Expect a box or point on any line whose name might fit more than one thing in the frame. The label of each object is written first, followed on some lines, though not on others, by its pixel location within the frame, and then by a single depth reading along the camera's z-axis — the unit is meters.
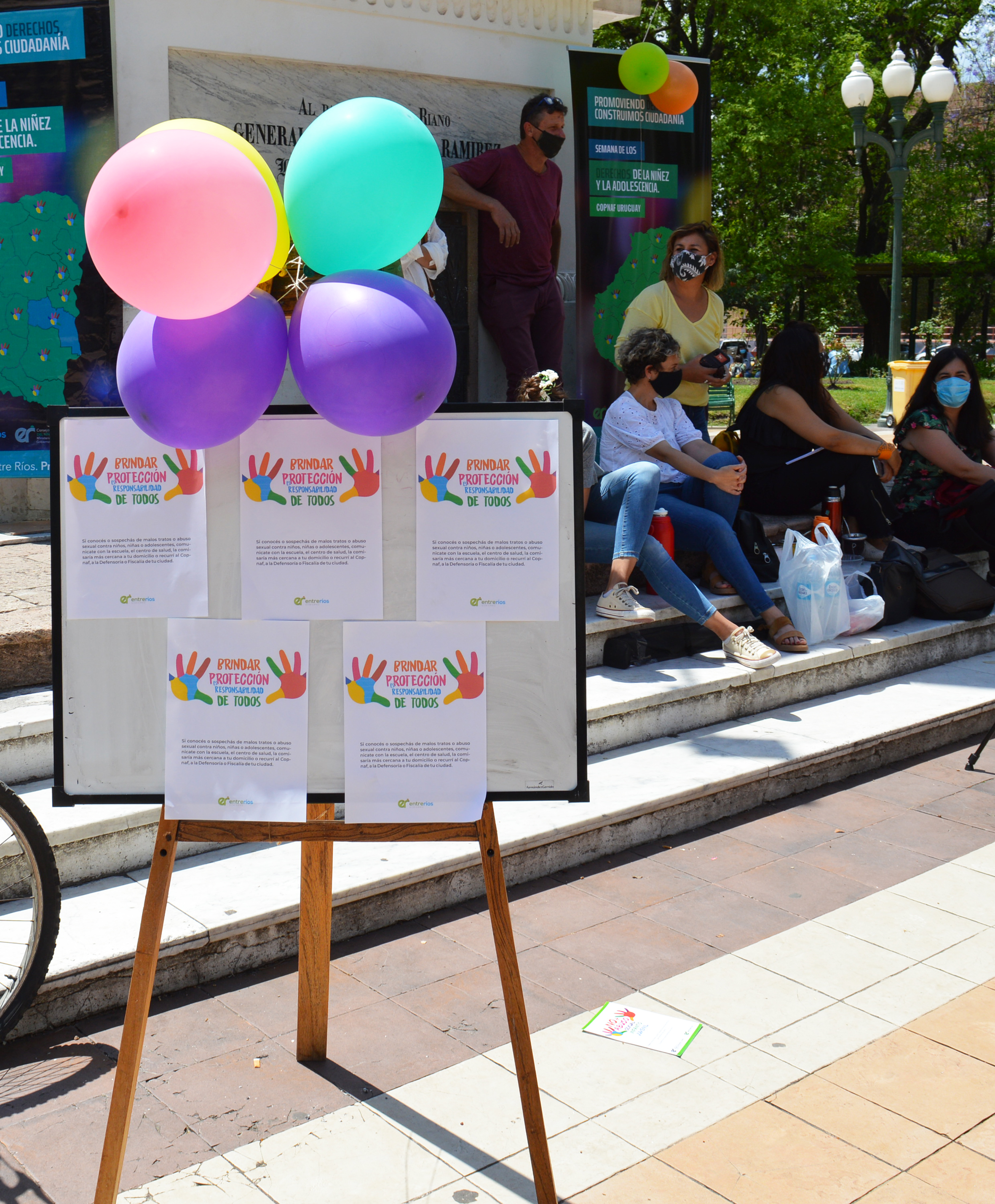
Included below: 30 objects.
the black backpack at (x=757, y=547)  6.34
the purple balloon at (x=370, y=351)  2.10
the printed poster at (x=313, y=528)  2.36
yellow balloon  2.14
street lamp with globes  13.62
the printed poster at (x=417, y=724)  2.41
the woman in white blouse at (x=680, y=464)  5.89
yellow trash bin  12.86
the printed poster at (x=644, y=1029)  3.10
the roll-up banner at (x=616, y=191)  7.95
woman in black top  6.72
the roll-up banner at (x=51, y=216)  6.23
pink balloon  2.00
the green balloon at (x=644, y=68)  7.78
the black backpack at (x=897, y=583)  6.41
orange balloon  8.03
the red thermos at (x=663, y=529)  5.91
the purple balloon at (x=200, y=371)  2.12
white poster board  2.39
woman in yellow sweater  7.11
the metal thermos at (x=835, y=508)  6.95
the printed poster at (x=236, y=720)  2.40
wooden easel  2.27
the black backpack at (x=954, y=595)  6.52
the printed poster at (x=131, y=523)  2.38
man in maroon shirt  7.39
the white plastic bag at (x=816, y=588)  5.92
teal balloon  2.16
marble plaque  6.71
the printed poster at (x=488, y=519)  2.37
